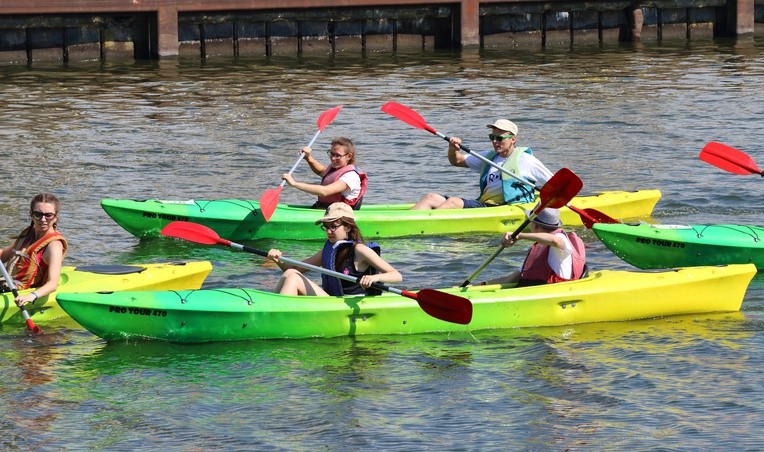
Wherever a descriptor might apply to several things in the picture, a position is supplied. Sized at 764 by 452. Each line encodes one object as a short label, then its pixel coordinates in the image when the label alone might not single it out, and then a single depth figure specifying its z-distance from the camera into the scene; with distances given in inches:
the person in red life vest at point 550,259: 689.0
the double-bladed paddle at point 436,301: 653.9
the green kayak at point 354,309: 653.3
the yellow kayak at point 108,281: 681.6
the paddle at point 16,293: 665.6
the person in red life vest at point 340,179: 869.8
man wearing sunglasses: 895.1
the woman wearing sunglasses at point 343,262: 663.1
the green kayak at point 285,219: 910.4
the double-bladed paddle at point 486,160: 857.5
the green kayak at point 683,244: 826.2
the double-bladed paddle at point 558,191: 682.8
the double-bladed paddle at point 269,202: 874.8
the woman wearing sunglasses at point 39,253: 665.0
